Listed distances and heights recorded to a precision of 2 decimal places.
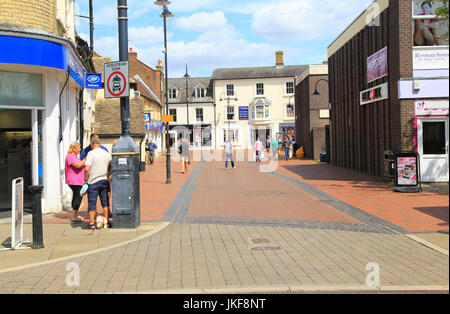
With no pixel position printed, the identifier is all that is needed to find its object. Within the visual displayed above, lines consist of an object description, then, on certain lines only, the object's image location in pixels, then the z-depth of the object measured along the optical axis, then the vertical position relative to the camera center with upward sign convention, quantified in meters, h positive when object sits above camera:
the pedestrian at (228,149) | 26.17 -0.08
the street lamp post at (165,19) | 19.17 +5.30
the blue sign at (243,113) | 66.31 +4.51
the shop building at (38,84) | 9.89 +1.41
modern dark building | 15.70 +1.96
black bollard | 7.68 -1.06
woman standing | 9.94 -0.51
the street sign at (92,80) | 14.62 +2.03
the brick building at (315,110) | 34.28 +2.57
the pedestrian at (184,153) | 24.62 -0.24
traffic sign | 9.42 +1.31
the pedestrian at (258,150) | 32.56 -0.20
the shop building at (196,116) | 68.06 +4.45
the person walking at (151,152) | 33.06 -0.22
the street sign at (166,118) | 21.11 +1.28
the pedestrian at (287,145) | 33.28 +0.10
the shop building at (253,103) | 65.81 +5.74
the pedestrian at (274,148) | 43.09 -0.12
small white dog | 9.26 -1.34
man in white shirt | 9.23 -0.49
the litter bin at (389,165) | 15.71 -0.63
